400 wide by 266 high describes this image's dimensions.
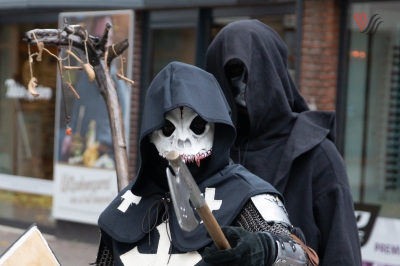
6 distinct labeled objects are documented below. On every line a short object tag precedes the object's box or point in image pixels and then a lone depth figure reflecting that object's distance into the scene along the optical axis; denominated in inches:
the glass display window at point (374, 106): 471.2
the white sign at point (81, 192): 611.2
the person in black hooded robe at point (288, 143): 209.5
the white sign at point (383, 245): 460.8
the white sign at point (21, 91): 691.4
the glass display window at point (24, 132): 694.5
